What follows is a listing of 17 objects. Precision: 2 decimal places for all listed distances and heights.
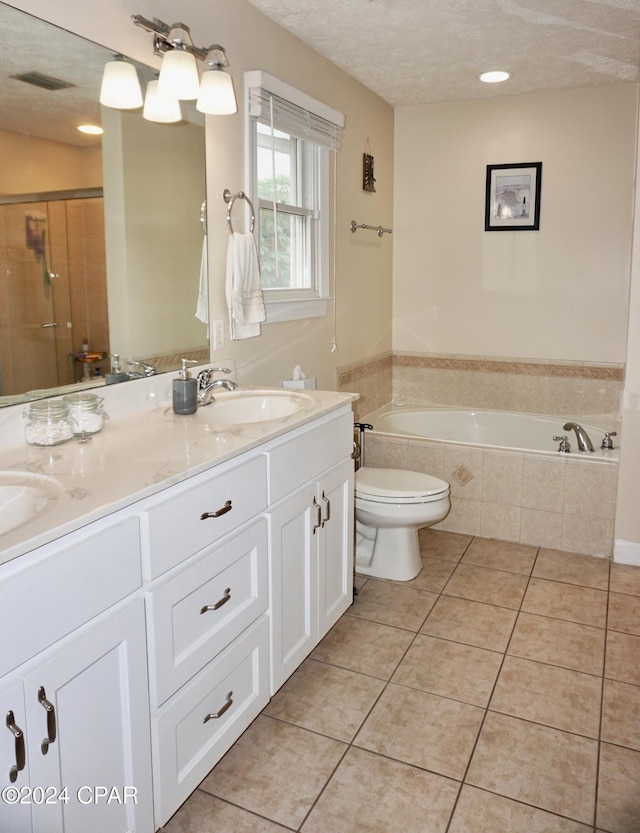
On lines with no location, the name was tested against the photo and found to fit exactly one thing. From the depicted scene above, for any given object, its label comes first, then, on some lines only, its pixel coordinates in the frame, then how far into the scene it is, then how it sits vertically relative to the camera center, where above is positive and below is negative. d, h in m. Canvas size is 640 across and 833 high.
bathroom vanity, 1.14 -0.63
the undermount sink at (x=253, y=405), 2.30 -0.34
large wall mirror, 1.68 +0.23
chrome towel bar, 3.63 +0.41
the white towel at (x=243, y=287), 2.51 +0.06
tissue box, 2.86 -0.33
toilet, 2.86 -0.88
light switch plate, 2.54 -0.11
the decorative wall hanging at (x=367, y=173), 3.71 +0.69
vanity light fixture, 2.09 +0.71
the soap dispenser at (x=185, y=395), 2.12 -0.28
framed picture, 3.93 +0.60
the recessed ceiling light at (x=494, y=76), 3.43 +1.13
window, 2.68 +0.49
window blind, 2.58 +0.78
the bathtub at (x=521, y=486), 3.21 -0.87
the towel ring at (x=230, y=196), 2.51 +0.39
